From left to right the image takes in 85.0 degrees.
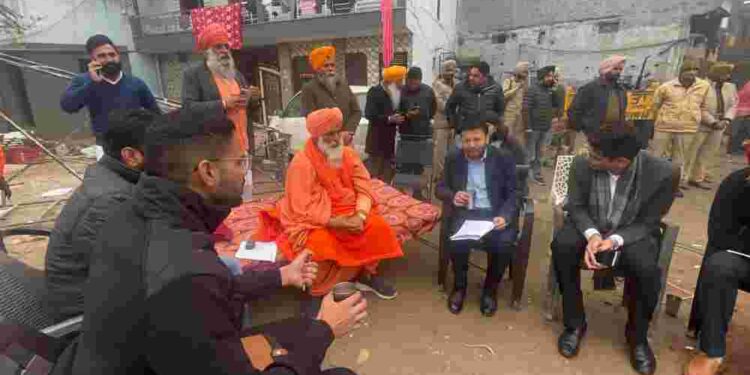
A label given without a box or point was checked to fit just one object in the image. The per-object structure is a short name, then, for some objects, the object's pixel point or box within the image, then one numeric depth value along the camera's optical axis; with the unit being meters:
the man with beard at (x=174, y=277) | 0.95
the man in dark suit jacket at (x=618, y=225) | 2.40
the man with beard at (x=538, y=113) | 6.07
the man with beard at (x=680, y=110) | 5.32
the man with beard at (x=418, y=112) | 5.11
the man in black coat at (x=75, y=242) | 1.61
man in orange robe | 2.88
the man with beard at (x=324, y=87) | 4.48
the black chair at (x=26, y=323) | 1.16
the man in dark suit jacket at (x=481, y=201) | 2.93
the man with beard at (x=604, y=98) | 4.67
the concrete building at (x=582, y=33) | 10.48
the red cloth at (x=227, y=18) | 11.30
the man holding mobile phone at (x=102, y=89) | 3.19
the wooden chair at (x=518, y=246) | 2.95
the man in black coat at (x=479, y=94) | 5.11
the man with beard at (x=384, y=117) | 5.12
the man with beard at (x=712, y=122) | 5.53
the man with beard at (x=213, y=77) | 3.53
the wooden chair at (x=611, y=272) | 2.41
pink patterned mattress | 3.14
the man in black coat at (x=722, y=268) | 2.21
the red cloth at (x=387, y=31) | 8.34
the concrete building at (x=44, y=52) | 12.00
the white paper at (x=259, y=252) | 2.56
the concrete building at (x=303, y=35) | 11.13
